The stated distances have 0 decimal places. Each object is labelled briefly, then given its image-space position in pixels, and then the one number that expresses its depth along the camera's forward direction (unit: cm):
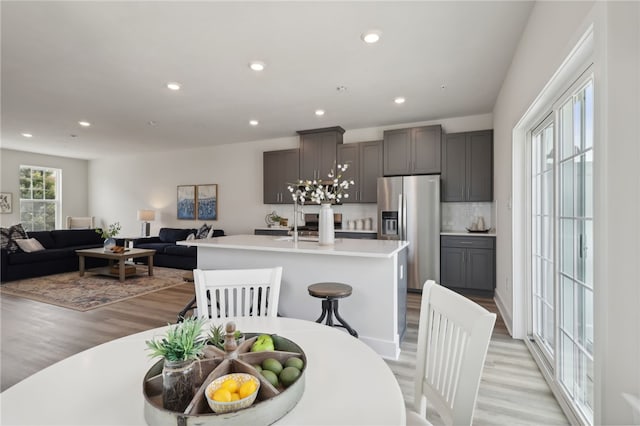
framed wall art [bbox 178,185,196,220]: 746
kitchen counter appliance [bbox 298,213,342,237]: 569
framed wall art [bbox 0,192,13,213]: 722
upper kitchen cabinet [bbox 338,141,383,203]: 532
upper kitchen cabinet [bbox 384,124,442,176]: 489
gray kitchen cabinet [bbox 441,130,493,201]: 463
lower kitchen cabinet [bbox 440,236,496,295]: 440
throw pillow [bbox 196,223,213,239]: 666
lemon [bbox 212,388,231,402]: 73
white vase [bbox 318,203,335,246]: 309
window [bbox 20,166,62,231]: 774
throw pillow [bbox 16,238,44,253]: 567
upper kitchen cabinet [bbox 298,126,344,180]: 561
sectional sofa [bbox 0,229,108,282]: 534
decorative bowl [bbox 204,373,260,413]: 72
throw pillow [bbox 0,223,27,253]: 547
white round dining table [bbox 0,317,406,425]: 77
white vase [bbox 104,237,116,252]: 577
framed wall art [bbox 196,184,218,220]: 721
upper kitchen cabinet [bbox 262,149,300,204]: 596
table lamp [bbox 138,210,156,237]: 765
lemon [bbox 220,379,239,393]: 77
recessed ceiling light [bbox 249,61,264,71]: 315
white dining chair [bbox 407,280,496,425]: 97
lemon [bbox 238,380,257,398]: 76
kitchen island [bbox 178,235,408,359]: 270
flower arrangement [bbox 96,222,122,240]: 586
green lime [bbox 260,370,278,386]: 84
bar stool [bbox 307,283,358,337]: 250
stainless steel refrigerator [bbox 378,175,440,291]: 466
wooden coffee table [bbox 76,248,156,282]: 534
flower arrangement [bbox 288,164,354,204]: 549
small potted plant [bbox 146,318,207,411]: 76
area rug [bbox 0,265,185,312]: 429
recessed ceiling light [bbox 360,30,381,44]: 259
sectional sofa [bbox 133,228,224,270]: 620
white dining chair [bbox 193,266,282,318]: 167
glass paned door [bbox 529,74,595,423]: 175
